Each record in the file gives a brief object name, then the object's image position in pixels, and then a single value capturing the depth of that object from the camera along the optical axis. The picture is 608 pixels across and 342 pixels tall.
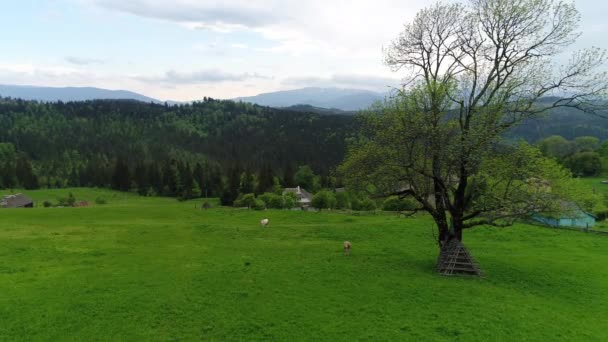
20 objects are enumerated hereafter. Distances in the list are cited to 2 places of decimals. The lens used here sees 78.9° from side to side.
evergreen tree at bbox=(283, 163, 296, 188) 122.59
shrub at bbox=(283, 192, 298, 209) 73.67
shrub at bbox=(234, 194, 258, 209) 64.00
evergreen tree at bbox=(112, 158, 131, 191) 122.50
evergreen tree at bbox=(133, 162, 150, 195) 120.21
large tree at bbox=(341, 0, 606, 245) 22.55
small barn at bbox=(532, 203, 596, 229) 22.39
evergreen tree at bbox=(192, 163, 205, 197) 122.56
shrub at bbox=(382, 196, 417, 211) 59.44
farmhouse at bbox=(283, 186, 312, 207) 92.94
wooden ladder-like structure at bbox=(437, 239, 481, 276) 23.81
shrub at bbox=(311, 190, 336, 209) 69.88
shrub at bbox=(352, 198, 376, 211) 67.44
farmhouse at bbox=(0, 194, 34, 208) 74.96
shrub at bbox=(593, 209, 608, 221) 62.47
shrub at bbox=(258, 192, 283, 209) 69.32
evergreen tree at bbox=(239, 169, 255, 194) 106.32
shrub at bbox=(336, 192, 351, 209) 74.61
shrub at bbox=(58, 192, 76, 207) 77.14
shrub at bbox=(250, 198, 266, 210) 58.96
